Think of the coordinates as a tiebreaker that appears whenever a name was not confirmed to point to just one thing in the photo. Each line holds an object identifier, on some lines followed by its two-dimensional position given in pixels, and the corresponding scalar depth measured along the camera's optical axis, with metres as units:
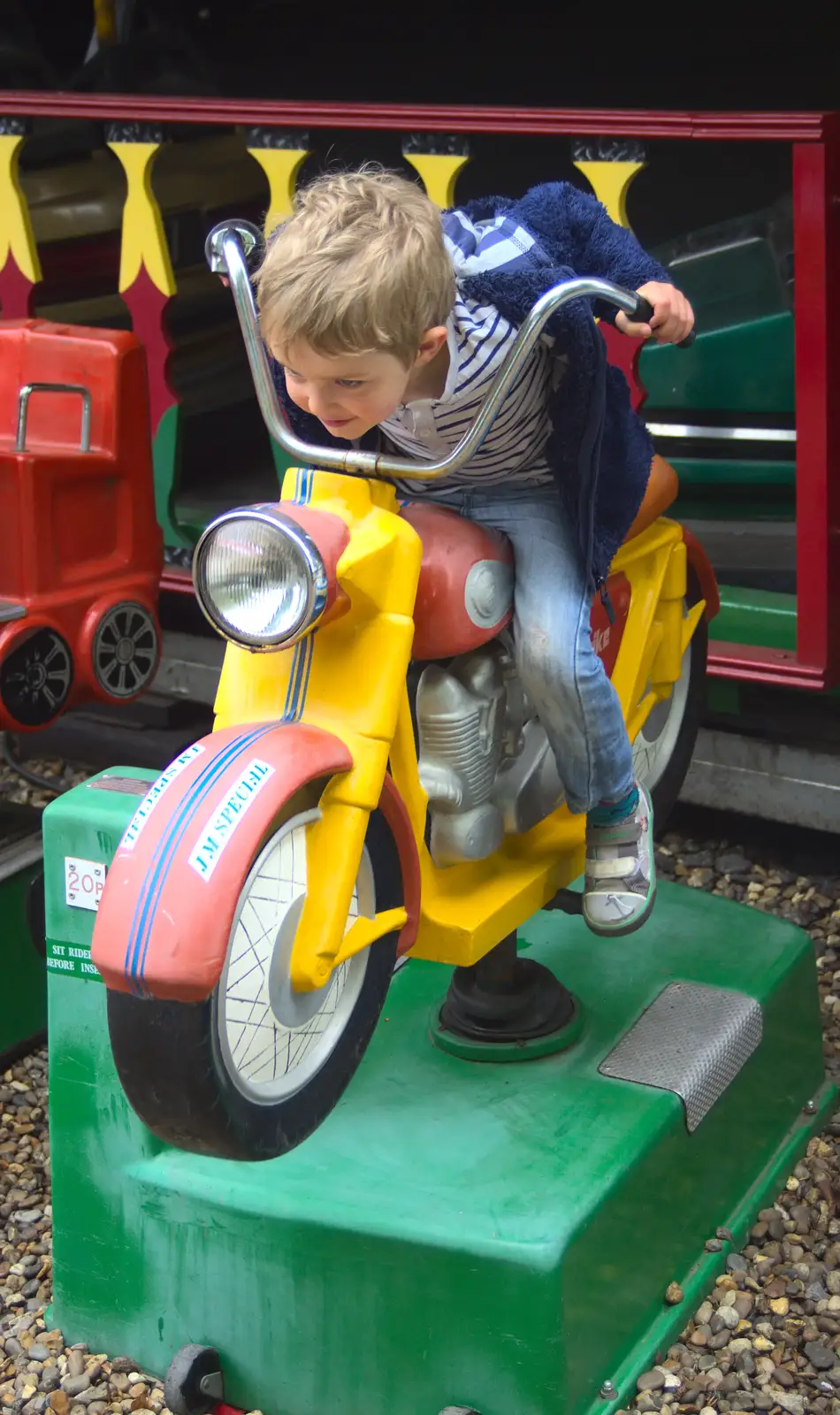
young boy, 1.61
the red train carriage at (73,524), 2.97
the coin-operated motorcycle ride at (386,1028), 1.66
